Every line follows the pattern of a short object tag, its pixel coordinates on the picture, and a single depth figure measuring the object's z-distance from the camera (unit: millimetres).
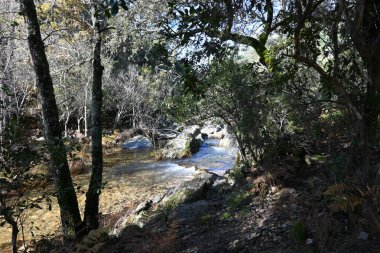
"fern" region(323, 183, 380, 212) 3936
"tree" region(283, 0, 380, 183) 3535
